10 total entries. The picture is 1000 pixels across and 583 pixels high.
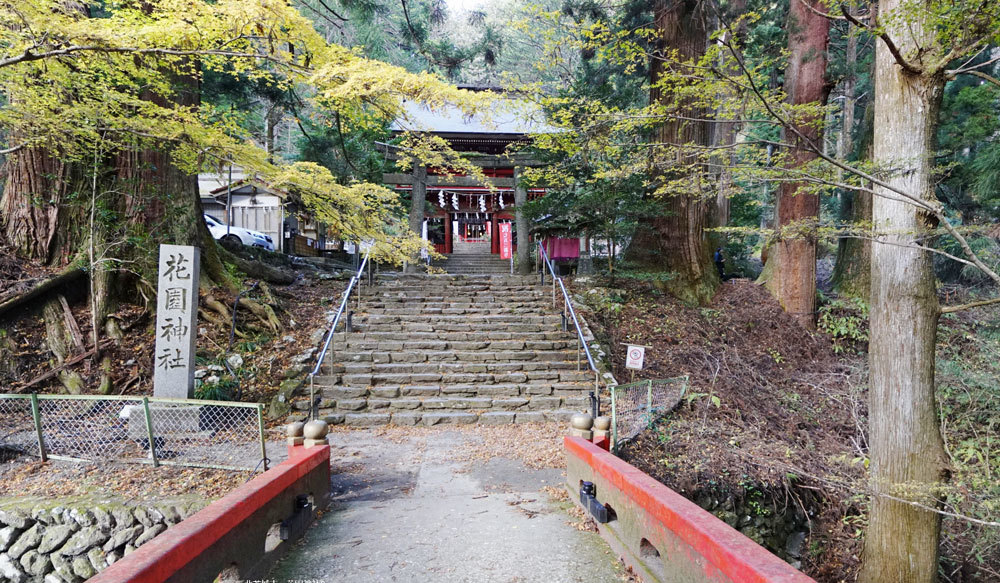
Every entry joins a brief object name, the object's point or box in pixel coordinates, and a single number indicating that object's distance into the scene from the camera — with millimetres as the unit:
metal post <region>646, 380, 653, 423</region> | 6094
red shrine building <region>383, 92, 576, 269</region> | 13883
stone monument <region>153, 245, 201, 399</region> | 5922
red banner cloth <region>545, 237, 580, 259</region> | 14328
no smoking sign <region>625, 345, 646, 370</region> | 5926
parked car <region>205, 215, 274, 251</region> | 17078
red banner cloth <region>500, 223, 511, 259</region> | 16484
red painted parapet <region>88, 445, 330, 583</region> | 2039
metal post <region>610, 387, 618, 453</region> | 4980
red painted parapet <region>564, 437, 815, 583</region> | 2004
